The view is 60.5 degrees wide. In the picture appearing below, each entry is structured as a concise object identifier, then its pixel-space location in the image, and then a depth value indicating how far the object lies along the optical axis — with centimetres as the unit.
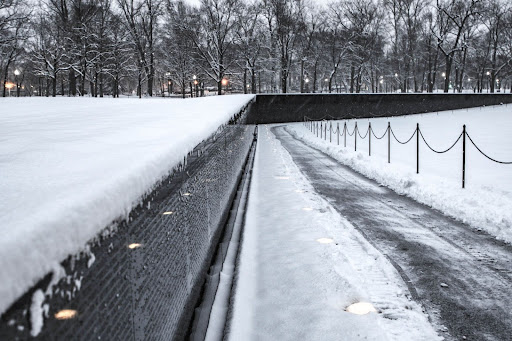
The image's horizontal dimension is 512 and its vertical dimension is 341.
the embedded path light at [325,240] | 568
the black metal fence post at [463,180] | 890
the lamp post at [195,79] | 5571
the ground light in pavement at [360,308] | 379
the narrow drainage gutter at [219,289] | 342
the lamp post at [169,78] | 5853
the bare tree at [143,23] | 4517
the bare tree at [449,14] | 5394
